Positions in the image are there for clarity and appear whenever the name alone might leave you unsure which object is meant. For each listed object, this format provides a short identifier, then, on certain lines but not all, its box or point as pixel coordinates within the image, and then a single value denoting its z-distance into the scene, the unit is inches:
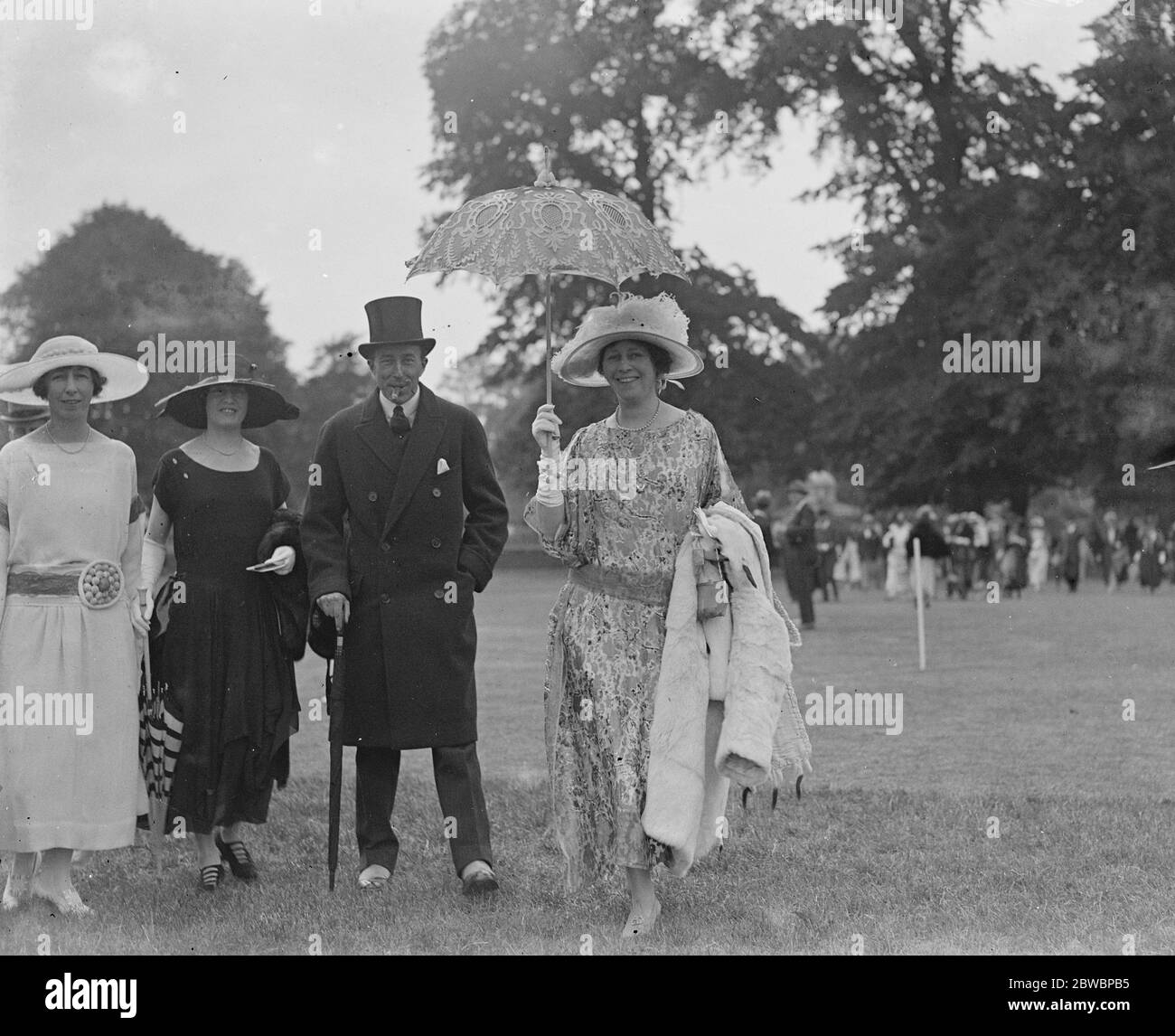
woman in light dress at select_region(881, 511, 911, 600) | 1198.3
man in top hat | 254.8
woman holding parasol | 234.5
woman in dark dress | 262.1
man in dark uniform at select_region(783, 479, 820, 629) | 842.2
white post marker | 610.1
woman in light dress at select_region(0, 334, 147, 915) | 245.8
